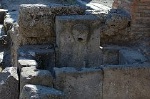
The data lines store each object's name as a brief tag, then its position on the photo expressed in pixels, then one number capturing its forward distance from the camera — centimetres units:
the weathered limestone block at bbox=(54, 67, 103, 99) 488
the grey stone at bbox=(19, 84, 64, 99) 437
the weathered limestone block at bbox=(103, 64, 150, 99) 512
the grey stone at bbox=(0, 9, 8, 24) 1059
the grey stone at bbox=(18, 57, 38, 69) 518
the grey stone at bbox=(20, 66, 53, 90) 476
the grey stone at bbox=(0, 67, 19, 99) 494
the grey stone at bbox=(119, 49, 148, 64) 565
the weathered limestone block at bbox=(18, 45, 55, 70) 567
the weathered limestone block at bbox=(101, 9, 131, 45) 646
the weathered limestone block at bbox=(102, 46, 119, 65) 616
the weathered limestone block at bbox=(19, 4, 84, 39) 586
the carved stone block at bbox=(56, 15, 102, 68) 559
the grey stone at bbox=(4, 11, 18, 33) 871
